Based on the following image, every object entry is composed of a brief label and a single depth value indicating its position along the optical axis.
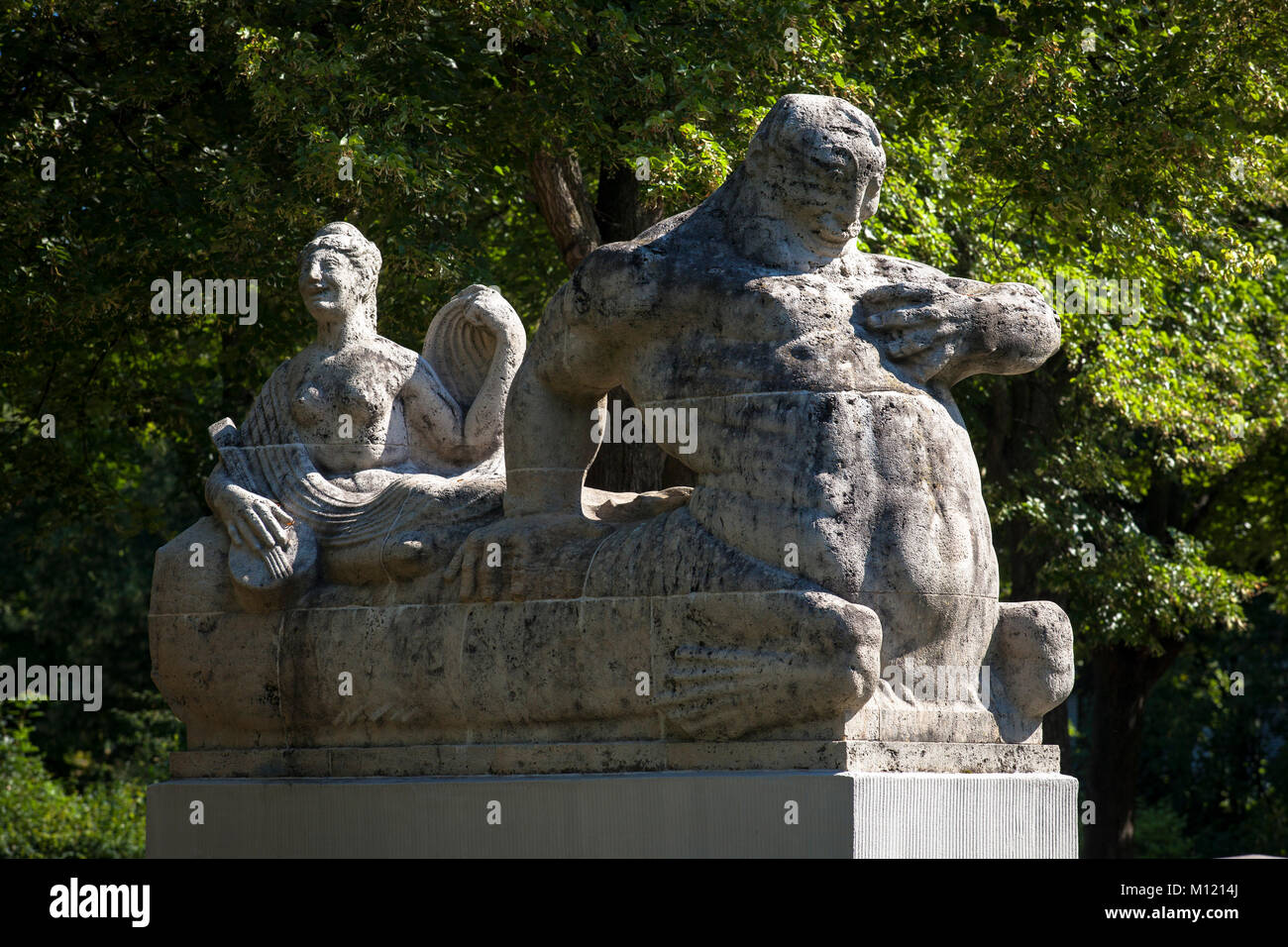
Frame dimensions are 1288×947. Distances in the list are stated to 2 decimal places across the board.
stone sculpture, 12.54
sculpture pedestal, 12.05
